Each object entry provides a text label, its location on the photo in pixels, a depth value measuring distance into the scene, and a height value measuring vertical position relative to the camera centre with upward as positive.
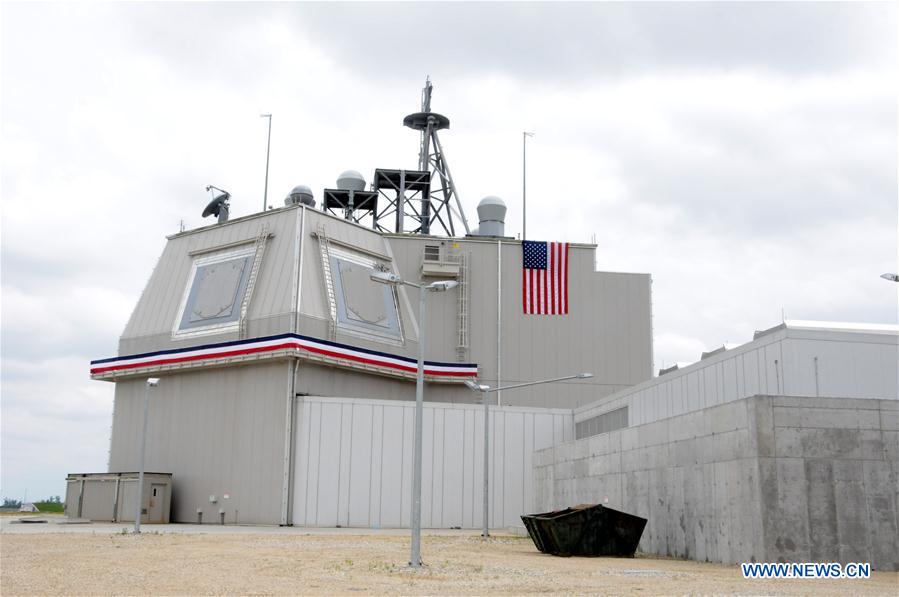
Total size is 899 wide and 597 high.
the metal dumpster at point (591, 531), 27.16 -0.72
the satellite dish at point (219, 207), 56.78 +17.40
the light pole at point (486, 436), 36.62 +2.62
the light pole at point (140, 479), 34.58 +0.74
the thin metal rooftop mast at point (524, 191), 58.11 +19.60
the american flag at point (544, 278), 54.22 +12.89
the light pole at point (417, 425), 22.33 +1.92
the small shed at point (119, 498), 44.41 +0.08
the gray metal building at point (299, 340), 44.84 +8.49
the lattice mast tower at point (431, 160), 60.12 +22.32
